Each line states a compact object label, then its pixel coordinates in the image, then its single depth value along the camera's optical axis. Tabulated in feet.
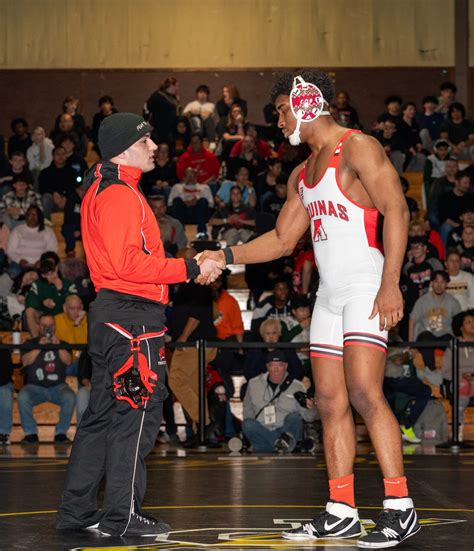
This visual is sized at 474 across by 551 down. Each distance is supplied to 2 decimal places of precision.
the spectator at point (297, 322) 40.60
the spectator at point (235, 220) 50.39
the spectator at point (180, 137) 59.36
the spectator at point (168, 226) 46.47
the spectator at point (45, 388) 39.11
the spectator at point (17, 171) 55.83
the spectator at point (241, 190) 53.67
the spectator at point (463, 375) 38.96
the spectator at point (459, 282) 44.78
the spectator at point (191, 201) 53.78
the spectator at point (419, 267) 43.86
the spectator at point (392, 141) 59.82
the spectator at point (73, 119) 61.16
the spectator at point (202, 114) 63.72
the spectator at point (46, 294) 42.55
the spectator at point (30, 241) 49.75
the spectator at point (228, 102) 63.16
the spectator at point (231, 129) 59.00
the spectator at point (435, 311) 41.70
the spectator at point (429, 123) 63.05
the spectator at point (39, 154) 59.47
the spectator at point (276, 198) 52.26
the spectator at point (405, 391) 38.52
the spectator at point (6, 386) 38.97
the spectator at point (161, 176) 55.72
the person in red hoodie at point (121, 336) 18.48
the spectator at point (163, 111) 61.46
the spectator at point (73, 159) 55.77
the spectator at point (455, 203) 52.90
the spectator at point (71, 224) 52.06
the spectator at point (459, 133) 62.02
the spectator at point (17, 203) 52.34
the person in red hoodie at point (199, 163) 56.95
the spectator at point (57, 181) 55.77
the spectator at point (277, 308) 41.93
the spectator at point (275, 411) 36.40
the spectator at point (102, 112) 62.67
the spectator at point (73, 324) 41.52
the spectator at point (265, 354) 38.22
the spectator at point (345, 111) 61.57
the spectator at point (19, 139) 60.70
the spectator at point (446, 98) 64.75
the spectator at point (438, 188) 54.34
